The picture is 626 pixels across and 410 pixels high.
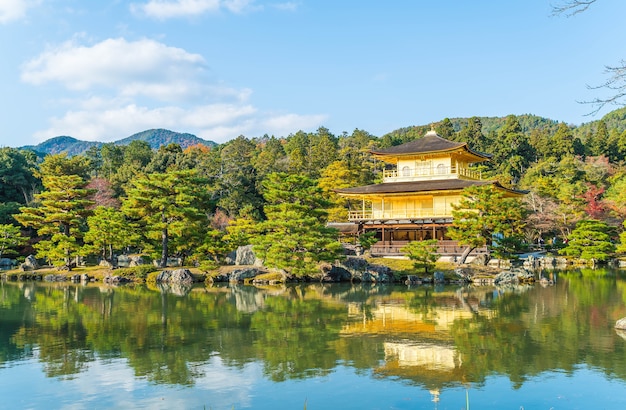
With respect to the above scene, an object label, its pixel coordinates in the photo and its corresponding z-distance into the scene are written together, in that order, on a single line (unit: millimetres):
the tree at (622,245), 29888
